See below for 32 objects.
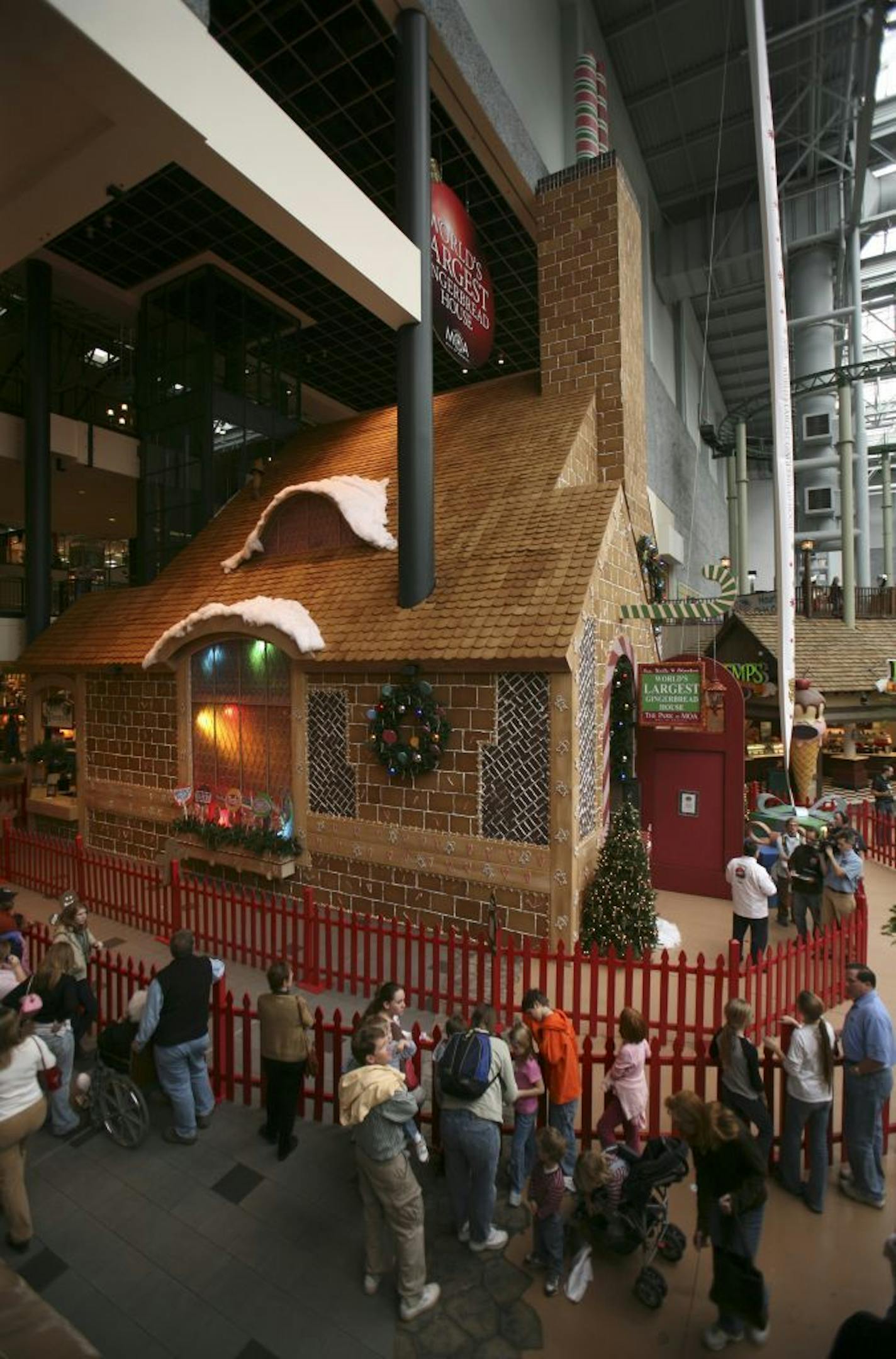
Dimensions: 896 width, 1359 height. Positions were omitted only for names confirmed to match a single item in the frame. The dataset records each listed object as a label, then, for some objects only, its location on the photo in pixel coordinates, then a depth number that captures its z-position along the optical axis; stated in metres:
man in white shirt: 7.48
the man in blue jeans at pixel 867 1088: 4.37
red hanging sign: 10.22
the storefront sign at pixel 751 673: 11.55
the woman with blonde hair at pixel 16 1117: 4.18
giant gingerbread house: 8.13
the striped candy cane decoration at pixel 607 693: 9.10
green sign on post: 9.27
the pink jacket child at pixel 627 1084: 4.46
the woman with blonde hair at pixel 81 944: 5.88
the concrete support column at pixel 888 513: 30.70
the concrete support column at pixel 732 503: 26.97
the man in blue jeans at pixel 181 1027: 5.04
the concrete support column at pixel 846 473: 21.42
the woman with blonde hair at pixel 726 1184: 3.43
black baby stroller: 3.82
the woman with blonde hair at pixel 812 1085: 4.38
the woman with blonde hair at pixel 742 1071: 4.25
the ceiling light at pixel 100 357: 19.48
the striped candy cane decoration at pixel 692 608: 8.97
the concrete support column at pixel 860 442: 22.98
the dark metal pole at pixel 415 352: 9.24
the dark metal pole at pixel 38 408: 14.41
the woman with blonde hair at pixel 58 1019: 5.29
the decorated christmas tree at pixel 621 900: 7.82
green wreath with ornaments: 8.55
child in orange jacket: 4.47
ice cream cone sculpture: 14.80
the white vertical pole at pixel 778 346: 8.38
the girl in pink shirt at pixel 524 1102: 4.32
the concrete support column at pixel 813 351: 24.56
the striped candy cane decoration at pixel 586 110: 12.53
